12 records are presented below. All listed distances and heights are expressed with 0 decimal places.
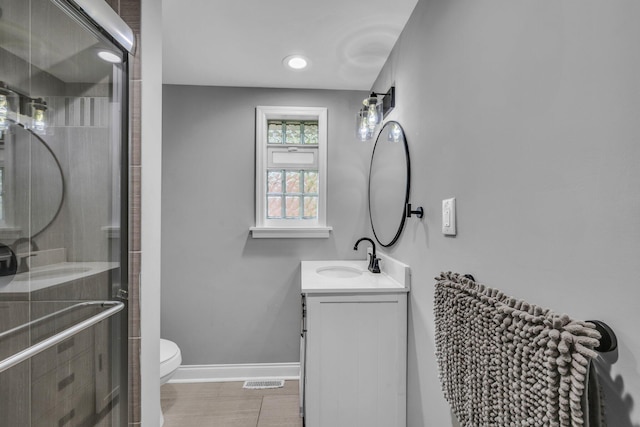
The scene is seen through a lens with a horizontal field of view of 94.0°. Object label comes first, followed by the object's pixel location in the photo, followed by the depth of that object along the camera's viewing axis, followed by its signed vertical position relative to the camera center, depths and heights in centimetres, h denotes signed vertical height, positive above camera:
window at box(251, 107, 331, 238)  239 +36
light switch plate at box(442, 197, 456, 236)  113 -1
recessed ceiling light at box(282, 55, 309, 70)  197 +103
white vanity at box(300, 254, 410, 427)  151 -72
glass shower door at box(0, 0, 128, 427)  75 -2
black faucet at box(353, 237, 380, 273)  201 -34
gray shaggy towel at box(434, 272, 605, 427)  53 -32
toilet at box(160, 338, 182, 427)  172 -87
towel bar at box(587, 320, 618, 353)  54 -22
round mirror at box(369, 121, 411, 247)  166 +20
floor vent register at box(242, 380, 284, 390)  223 -129
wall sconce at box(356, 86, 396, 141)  175 +63
